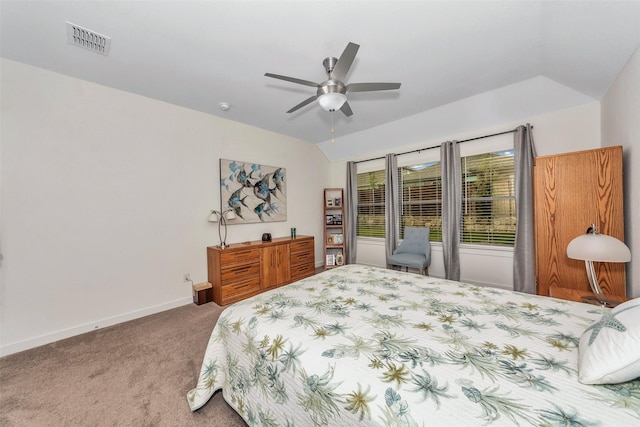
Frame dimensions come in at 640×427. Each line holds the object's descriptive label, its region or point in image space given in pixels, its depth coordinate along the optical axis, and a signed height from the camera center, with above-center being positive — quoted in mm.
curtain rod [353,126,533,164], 3247 +1034
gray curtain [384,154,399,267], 4301 +116
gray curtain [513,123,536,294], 3049 -71
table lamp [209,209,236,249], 3377 -76
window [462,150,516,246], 3342 +121
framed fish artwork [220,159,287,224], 3649 +354
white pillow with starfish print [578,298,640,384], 763 -512
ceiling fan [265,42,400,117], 1860 +1048
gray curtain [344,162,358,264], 4906 -86
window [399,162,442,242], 3943 +196
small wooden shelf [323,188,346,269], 4938 -365
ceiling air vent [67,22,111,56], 1870 +1477
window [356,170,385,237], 4703 +115
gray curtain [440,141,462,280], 3615 +32
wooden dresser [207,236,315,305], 3195 -837
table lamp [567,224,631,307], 1618 -334
